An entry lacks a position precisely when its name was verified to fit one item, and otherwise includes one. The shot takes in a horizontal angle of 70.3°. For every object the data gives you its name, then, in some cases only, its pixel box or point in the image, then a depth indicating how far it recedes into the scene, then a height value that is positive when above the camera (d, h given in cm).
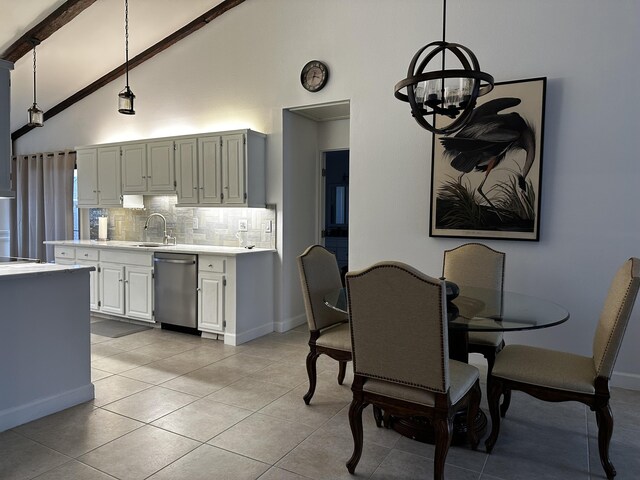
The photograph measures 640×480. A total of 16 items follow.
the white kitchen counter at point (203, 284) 447 -78
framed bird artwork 361 +39
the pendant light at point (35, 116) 508 +103
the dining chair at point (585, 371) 217 -81
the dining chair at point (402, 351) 199 -63
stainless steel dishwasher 467 -84
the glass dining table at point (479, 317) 221 -52
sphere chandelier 216 +60
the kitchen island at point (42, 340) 270 -84
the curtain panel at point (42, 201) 669 +10
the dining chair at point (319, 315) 299 -71
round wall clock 453 +139
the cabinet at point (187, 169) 475 +46
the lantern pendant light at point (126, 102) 439 +104
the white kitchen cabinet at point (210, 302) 450 -92
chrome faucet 571 -24
